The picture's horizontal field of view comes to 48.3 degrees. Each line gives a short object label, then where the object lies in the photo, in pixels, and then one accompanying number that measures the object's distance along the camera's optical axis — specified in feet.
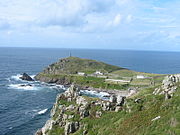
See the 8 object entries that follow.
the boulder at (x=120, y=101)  200.59
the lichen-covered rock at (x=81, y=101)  211.90
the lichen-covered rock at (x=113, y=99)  204.81
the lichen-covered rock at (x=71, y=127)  192.75
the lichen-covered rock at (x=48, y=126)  210.08
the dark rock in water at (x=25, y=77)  579.48
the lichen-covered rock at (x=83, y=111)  200.61
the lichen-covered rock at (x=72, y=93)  240.85
